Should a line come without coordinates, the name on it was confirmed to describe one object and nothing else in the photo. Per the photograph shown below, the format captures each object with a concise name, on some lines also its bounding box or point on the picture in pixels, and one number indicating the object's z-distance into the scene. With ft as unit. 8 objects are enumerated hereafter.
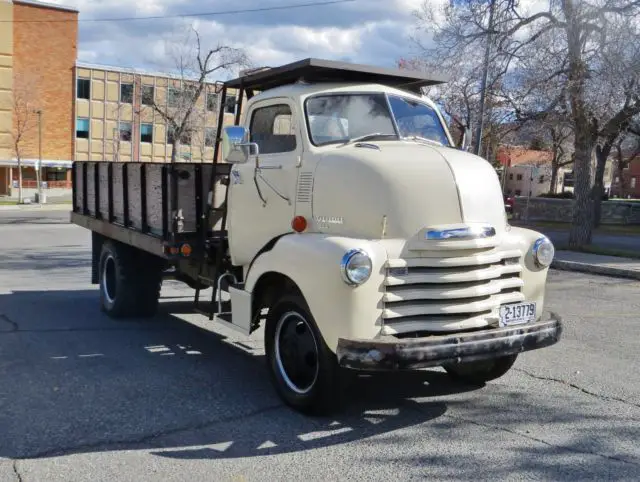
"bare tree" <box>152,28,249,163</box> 103.55
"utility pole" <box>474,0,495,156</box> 54.90
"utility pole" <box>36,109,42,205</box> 134.92
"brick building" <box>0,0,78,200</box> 167.53
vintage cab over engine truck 15.07
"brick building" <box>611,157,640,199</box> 278.60
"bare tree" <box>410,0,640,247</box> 50.08
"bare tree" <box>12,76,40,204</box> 164.35
